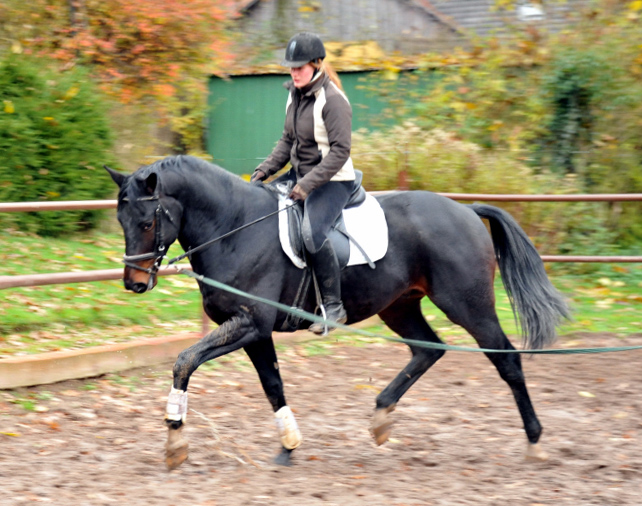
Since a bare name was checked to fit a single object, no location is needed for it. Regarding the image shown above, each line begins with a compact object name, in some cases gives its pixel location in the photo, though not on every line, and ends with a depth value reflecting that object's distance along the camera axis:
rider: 9.46
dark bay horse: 9.08
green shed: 35.59
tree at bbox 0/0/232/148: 21.83
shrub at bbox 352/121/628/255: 20.37
